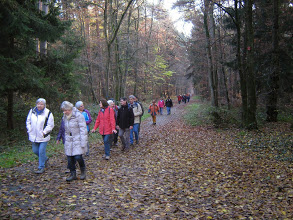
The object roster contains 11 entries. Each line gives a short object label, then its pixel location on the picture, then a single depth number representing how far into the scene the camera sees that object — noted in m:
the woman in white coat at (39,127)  5.82
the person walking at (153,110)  16.44
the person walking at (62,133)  5.82
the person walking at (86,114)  7.64
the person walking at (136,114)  10.02
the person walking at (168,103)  23.07
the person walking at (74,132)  5.37
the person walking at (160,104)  23.36
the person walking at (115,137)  9.98
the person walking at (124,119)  8.79
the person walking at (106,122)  7.71
